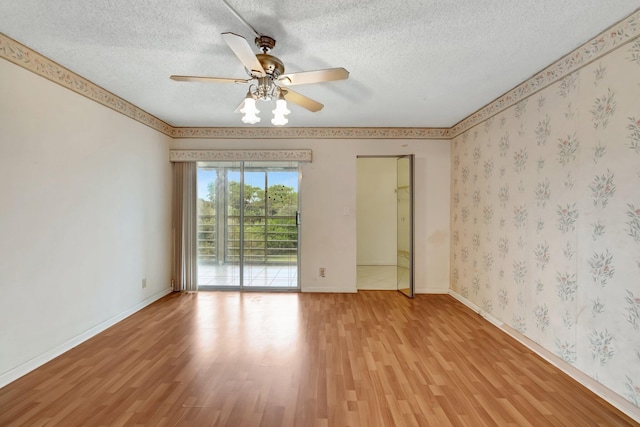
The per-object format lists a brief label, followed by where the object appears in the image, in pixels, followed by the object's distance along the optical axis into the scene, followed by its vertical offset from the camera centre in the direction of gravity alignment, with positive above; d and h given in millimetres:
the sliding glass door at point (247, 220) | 4234 +7
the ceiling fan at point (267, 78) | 1719 +939
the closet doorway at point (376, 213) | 6254 +170
